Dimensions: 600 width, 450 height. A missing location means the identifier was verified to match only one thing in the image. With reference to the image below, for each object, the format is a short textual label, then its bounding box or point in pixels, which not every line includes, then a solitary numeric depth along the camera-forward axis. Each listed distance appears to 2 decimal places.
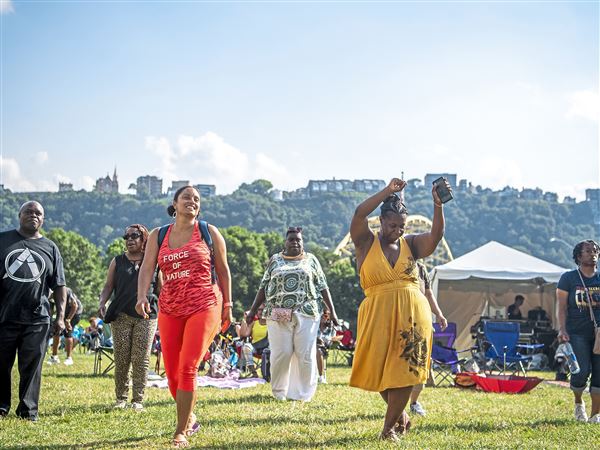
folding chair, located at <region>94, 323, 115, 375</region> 13.43
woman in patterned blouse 8.76
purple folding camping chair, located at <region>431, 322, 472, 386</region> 12.86
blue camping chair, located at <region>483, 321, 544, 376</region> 13.76
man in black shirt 6.90
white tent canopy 19.50
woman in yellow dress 5.59
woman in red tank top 5.54
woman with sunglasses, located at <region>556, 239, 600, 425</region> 7.62
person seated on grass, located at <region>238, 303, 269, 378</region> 13.22
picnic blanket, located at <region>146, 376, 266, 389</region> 10.86
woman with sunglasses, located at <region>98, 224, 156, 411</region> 7.82
